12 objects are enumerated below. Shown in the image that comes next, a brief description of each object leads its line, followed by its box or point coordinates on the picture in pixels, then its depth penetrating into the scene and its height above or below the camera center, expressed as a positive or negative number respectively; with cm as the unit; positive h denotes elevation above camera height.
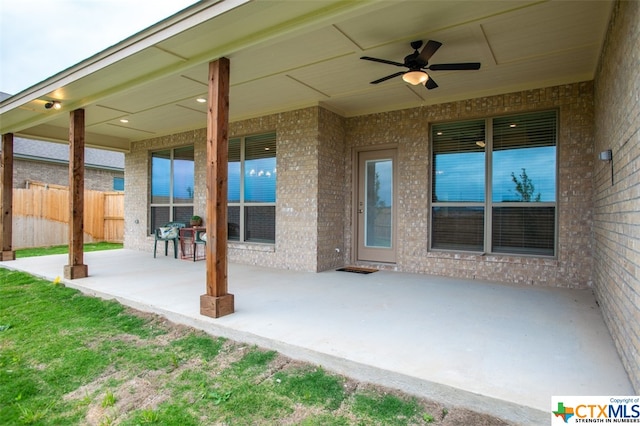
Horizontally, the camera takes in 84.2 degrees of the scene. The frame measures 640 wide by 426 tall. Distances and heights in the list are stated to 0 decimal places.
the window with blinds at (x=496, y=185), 485 +40
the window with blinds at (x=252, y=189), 645 +42
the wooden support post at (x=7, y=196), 703 +26
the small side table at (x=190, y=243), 703 -70
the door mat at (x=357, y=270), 568 -96
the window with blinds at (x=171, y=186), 790 +57
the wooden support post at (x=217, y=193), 342 +17
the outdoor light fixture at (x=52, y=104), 545 +162
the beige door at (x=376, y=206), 597 +10
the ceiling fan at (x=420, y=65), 343 +153
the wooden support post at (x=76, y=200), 520 +14
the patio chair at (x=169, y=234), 737 -51
